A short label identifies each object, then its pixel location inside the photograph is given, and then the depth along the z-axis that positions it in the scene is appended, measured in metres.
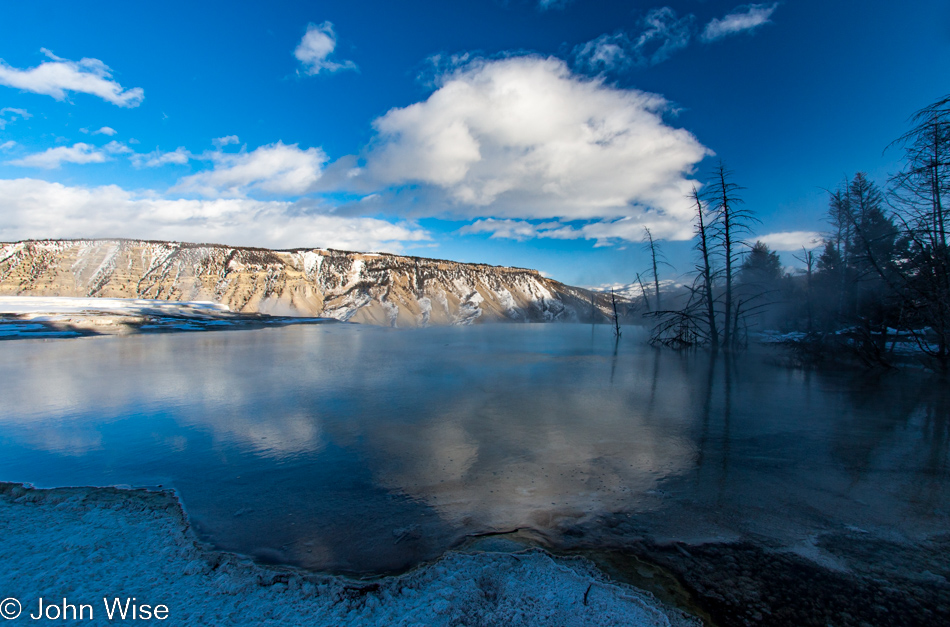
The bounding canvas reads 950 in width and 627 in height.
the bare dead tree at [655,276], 30.12
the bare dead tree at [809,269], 24.45
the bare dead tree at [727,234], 19.00
